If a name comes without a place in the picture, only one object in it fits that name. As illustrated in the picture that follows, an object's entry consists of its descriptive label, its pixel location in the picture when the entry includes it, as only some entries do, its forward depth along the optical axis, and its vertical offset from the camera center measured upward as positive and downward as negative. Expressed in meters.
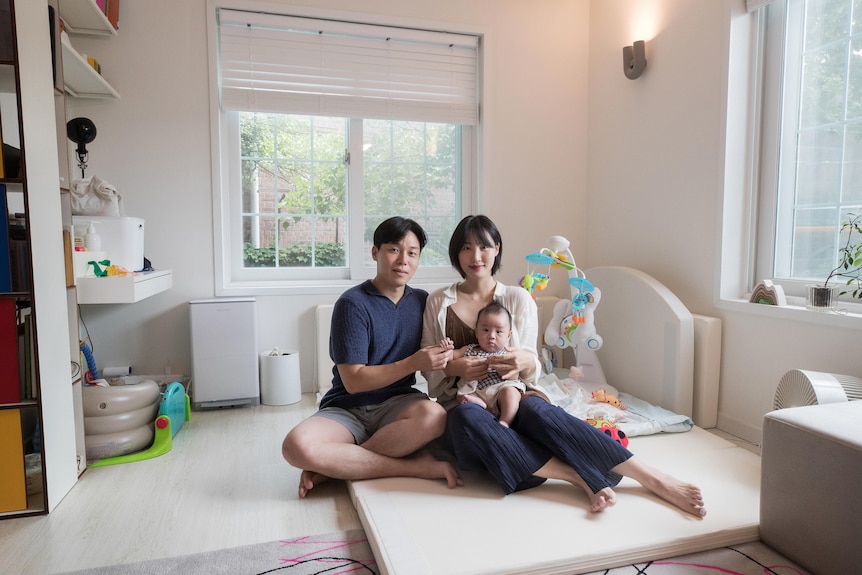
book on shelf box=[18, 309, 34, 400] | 1.73 -0.37
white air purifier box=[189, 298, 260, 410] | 2.83 -0.58
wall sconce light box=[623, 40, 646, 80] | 2.97 +0.91
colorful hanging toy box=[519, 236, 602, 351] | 2.65 -0.36
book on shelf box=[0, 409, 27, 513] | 1.71 -0.69
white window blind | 3.02 +0.91
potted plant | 2.07 -0.15
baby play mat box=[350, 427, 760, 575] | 1.43 -0.81
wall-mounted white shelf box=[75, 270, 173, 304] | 2.14 -0.21
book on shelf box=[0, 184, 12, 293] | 1.67 -0.06
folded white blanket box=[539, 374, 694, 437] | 2.36 -0.78
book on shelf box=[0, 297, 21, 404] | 1.69 -0.35
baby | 1.90 -0.49
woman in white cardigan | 1.73 -0.60
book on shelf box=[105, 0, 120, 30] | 2.71 +1.06
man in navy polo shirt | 1.86 -0.50
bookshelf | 1.68 -0.08
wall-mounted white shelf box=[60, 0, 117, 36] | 2.48 +0.98
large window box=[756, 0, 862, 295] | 2.15 +0.39
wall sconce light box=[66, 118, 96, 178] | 2.50 +0.44
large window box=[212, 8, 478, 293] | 3.06 +0.53
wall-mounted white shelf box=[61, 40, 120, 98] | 2.32 +0.70
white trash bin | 2.95 -0.74
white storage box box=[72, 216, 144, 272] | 2.36 -0.01
